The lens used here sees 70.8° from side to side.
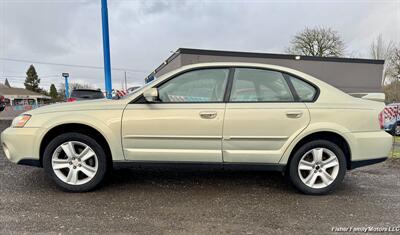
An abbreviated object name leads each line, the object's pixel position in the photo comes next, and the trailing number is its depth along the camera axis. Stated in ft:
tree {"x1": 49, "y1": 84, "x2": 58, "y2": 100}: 233.74
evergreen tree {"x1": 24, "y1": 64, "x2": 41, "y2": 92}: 237.04
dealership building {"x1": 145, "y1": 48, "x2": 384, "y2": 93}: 68.59
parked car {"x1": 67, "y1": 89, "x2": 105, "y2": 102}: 36.37
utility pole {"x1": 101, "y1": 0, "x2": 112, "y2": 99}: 34.47
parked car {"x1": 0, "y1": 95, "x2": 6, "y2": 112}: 45.90
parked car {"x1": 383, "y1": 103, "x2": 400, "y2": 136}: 32.53
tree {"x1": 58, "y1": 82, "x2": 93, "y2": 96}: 240.73
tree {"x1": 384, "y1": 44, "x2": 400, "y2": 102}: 102.73
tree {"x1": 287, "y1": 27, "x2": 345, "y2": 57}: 115.44
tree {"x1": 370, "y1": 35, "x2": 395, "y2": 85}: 110.11
